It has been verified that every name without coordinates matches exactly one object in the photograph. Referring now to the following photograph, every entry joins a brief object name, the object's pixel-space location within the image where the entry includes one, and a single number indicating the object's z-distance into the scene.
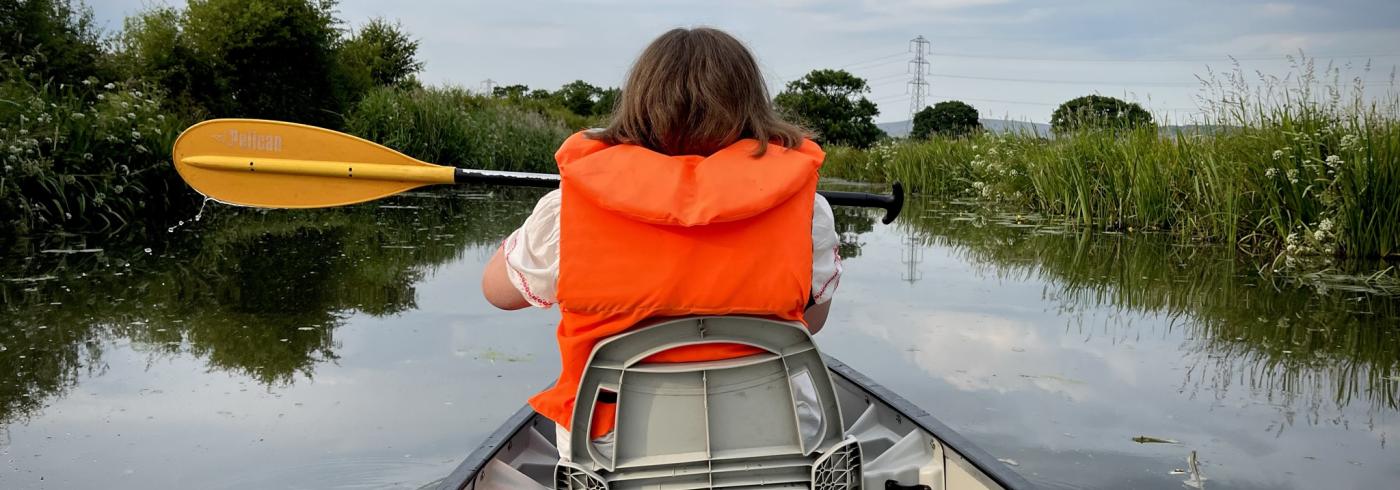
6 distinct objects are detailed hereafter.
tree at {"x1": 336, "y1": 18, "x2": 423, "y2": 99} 26.94
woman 1.76
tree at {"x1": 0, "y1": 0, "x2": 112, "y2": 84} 11.05
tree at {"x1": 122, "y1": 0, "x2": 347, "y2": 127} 14.92
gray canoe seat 1.86
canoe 2.33
